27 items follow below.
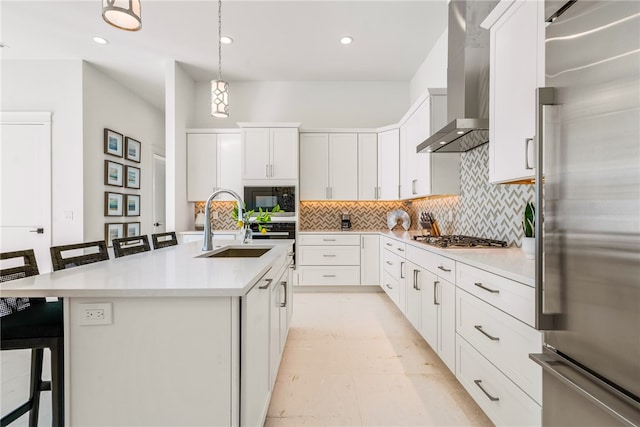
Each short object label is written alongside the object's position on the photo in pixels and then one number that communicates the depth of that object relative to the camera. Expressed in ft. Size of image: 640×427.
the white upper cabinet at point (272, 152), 14.34
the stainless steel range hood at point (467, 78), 7.59
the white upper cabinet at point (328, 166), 14.97
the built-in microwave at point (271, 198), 14.20
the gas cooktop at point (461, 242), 7.48
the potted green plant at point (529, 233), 5.58
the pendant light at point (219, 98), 8.71
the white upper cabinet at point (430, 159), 10.09
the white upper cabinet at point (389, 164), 13.80
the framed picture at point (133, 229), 16.42
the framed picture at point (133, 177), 16.43
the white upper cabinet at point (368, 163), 14.92
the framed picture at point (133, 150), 16.43
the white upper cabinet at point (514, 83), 5.26
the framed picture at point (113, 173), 14.66
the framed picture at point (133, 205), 16.51
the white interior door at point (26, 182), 12.98
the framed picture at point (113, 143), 14.60
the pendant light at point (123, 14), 5.00
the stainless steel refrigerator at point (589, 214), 2.45
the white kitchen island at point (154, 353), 3.56
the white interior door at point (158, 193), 19.62
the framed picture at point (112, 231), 14.61
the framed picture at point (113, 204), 14.69
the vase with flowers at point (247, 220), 8.05
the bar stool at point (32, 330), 3.73
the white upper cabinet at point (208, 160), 14.97
